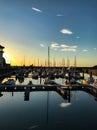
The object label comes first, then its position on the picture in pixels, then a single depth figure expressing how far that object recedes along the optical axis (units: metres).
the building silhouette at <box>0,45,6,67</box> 42.90
